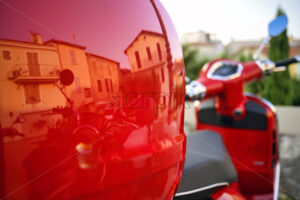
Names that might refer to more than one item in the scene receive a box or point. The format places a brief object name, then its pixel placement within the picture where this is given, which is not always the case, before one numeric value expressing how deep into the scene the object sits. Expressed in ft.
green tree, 19.90
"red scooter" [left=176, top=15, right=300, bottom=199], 3.93
